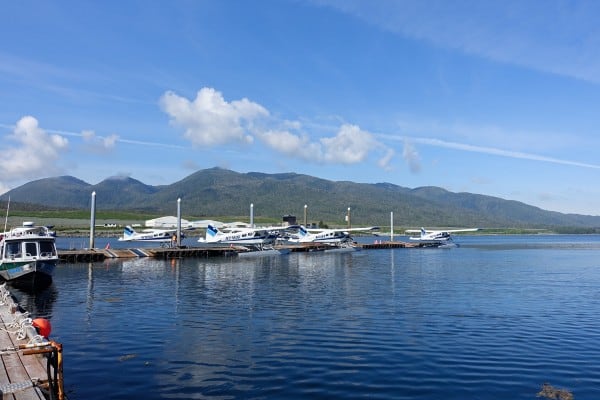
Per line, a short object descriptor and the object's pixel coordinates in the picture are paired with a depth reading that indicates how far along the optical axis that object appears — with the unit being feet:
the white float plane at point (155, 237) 310.86
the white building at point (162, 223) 571.77
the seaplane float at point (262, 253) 231.50
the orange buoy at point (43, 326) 48.57
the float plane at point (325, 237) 301.22
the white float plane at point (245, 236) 251.19
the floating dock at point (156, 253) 200.13
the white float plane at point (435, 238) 377.91
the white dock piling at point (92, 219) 228.04
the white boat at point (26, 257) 111.04
